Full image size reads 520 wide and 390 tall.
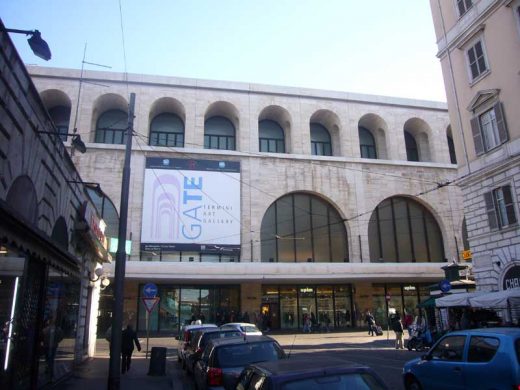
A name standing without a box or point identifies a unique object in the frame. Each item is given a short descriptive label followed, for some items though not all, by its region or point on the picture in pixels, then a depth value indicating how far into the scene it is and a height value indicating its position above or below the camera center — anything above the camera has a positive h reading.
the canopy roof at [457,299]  17.16 +0.47
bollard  13.84 -1.34
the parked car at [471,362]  6.55 -0.84
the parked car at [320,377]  4.33 -0.62
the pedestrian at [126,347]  14.77 -0.93
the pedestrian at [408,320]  27.11 -0.48
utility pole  9.02 +0.84
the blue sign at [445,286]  19.39 +1.10
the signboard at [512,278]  18.61 +1.34
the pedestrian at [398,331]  20.94 -0.86
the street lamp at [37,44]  7.87 +4.92
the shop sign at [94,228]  14.59 +3.37
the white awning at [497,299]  15.19 +0.40
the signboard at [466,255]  28.66 +3.59
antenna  35.78 +18.78
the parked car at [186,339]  16.09 -0.78
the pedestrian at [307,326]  33.00 -0.83
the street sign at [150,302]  16.39 +0.60
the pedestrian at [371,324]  29.76 -0.75
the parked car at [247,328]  18.97 -0.51
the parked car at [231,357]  8.02 -0.76
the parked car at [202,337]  11.62 -0.55
